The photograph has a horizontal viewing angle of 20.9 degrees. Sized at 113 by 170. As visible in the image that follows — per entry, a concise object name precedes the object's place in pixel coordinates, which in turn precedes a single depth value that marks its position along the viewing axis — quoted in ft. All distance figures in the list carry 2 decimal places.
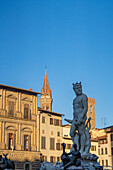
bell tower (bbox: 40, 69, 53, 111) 367.60
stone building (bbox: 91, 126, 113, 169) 195.42
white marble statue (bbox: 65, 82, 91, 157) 51.24
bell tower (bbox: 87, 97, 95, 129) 381.93
